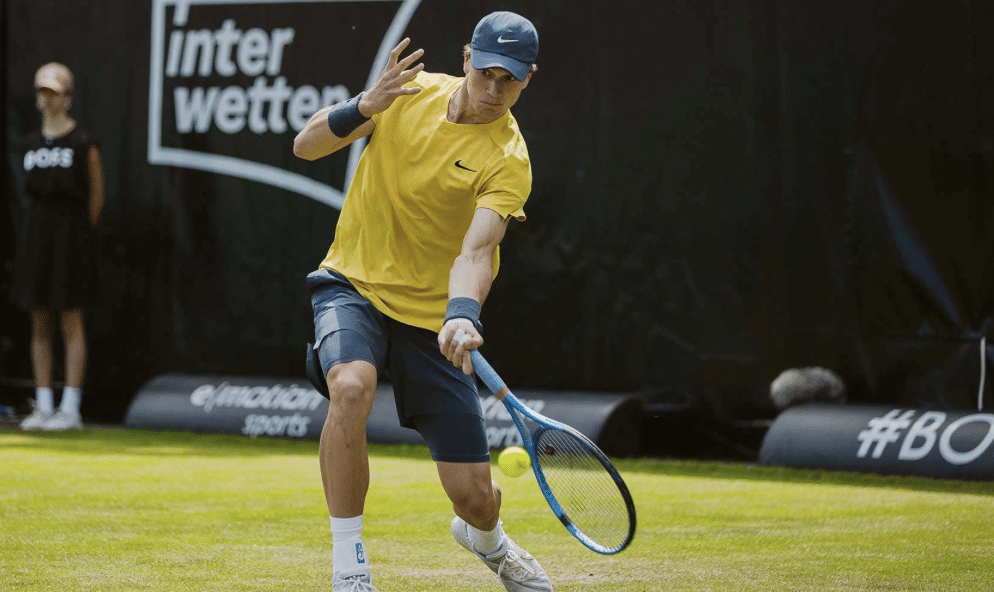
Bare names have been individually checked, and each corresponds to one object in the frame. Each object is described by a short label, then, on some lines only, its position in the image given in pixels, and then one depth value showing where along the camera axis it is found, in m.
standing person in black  15.68
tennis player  6.93
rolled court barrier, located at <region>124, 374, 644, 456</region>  13.59
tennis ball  6.92
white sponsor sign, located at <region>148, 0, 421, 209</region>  15.87
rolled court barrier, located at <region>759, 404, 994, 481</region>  11.90
